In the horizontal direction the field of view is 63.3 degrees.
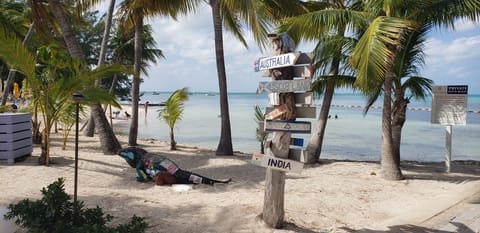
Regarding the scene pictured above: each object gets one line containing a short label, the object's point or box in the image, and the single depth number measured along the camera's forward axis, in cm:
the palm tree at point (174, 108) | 1065
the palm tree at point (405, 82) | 743
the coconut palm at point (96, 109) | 858
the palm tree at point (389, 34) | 559
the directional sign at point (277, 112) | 405
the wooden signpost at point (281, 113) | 396
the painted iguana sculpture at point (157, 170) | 636
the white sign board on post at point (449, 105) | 803
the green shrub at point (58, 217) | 351
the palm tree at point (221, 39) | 966
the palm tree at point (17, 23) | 1144
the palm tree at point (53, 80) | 678
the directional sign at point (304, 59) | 397
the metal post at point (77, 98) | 415
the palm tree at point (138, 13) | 998
